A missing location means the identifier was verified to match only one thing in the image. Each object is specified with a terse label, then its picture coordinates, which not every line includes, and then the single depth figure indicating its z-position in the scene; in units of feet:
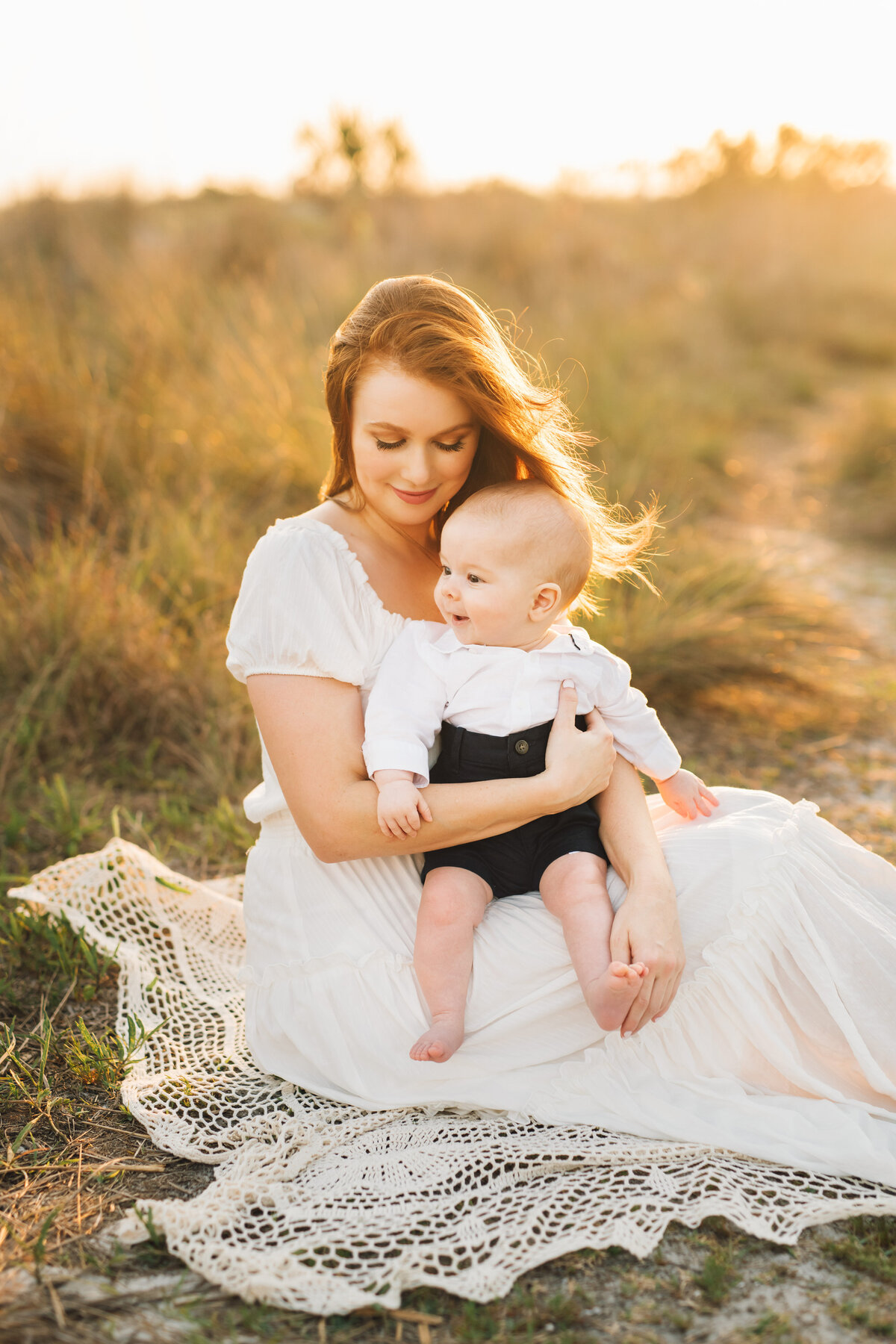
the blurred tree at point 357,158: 34.32
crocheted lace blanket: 4.88
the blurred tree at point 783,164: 51.03
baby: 5.90
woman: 5.74
